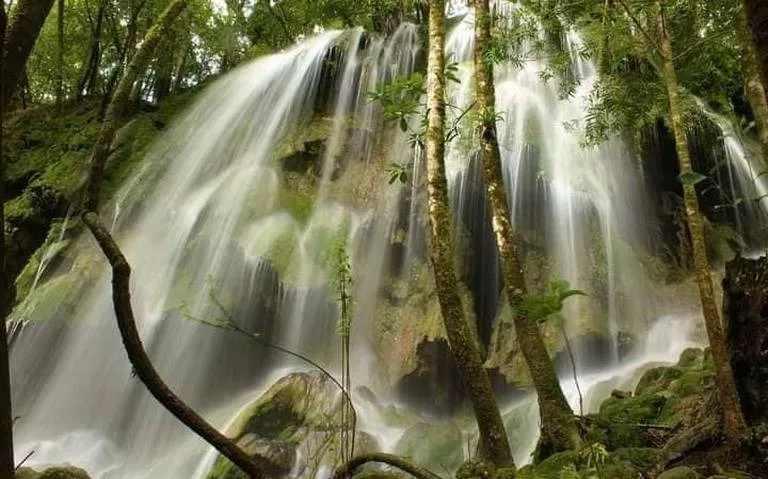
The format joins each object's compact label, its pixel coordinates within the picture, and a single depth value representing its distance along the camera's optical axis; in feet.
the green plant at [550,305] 12.59
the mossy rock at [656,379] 21.58
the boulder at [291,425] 22.79
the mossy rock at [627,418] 16.01
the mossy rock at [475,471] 13.12
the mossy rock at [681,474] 10.63
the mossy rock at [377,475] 15.47
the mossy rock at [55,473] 17.78
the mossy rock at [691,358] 22.96
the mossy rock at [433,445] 23.94
